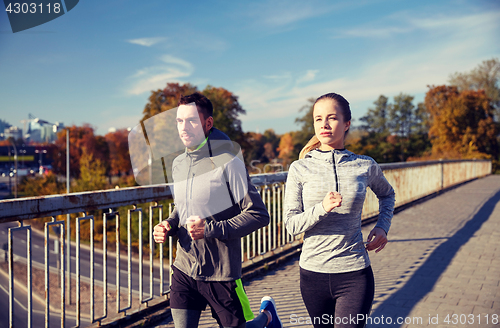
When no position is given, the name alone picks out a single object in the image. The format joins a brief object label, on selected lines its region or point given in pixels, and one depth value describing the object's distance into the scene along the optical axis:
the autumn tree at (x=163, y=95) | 38.75
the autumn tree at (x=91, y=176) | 44.26
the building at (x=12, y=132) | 107.75
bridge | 3.12
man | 2.18
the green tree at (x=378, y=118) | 89.50
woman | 2.13
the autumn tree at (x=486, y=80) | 56.41
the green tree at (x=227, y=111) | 41.42
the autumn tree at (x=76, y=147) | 69.62
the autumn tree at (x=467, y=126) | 46.22
